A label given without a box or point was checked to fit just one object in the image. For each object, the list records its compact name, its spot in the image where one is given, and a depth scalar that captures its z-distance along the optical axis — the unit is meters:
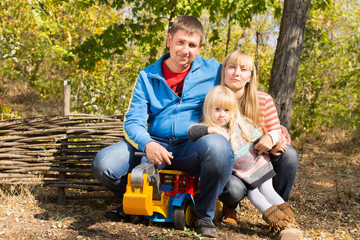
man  2.46
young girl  2.55
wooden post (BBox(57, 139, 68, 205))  3.25
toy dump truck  2.28
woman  2.72
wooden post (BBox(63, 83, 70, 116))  3.70
